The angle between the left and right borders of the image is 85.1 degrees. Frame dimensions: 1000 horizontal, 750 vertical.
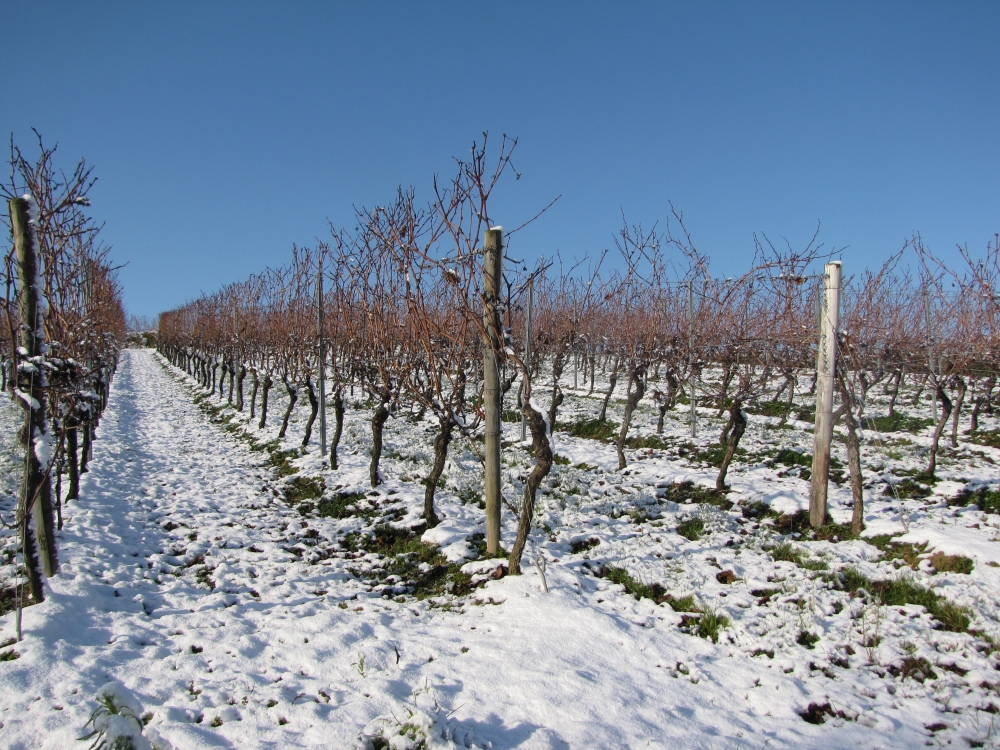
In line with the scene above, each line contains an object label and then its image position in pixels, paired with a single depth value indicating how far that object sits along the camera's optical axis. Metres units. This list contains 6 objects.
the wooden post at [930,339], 9.62
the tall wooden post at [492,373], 4.27
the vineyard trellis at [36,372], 3.56
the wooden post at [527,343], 9.17
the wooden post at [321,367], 8.93
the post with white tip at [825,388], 5.03
